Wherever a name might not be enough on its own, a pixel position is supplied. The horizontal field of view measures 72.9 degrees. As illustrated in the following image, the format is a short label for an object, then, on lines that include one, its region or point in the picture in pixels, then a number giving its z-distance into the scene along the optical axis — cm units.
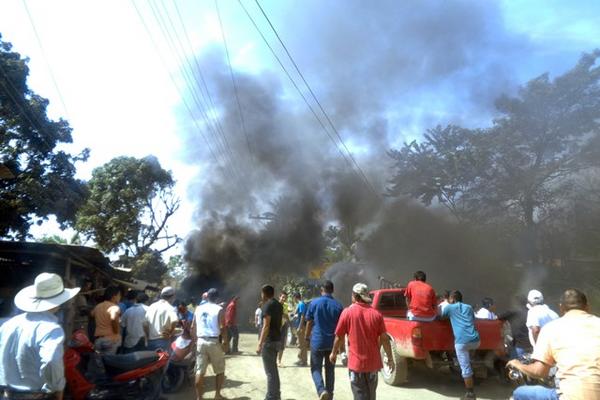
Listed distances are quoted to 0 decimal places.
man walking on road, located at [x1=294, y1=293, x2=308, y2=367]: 927
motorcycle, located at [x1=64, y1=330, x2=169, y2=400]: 459
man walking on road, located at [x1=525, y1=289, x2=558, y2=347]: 561
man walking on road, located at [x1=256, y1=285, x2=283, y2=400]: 557
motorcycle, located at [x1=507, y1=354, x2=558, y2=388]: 390
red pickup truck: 646
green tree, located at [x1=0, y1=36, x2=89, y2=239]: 1377
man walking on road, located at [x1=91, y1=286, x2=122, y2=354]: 572
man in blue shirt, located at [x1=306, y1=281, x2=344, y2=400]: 555
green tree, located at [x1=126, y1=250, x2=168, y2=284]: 2317
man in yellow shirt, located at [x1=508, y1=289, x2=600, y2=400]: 282
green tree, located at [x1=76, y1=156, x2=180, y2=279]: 2173
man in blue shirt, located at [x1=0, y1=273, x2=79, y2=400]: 285
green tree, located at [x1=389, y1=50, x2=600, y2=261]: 1733
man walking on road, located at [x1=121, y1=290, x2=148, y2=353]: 625
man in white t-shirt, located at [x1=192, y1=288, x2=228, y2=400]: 583
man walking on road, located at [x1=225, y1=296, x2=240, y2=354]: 1059
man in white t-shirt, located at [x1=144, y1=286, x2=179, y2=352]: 622
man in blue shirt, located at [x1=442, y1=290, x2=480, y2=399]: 596
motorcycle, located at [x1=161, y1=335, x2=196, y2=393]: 641
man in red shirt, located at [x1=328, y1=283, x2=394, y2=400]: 443
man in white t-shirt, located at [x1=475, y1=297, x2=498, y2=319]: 832
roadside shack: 773
